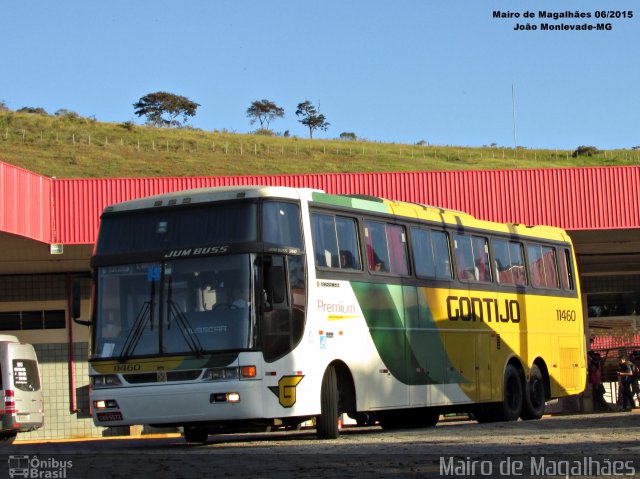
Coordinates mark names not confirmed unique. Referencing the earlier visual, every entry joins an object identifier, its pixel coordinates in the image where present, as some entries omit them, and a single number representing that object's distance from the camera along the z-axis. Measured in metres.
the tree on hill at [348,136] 120.54
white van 26.95
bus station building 29.31
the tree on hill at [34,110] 115.25
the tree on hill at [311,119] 143.88
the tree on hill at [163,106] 129.38
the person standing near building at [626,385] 30.66
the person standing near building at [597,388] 30.70
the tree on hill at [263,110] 142.25
